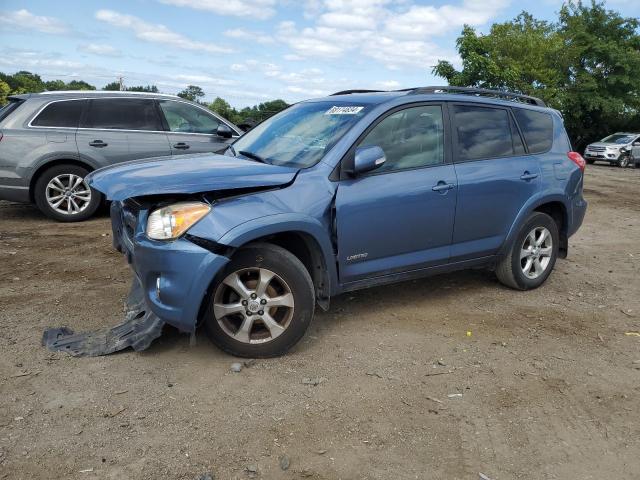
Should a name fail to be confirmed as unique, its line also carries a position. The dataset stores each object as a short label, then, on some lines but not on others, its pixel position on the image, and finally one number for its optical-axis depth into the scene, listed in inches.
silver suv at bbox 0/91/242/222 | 300.0
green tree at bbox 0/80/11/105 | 1908.2
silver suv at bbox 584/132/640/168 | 1021.8
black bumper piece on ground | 147.5
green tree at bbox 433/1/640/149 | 1254.3
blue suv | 137.0
